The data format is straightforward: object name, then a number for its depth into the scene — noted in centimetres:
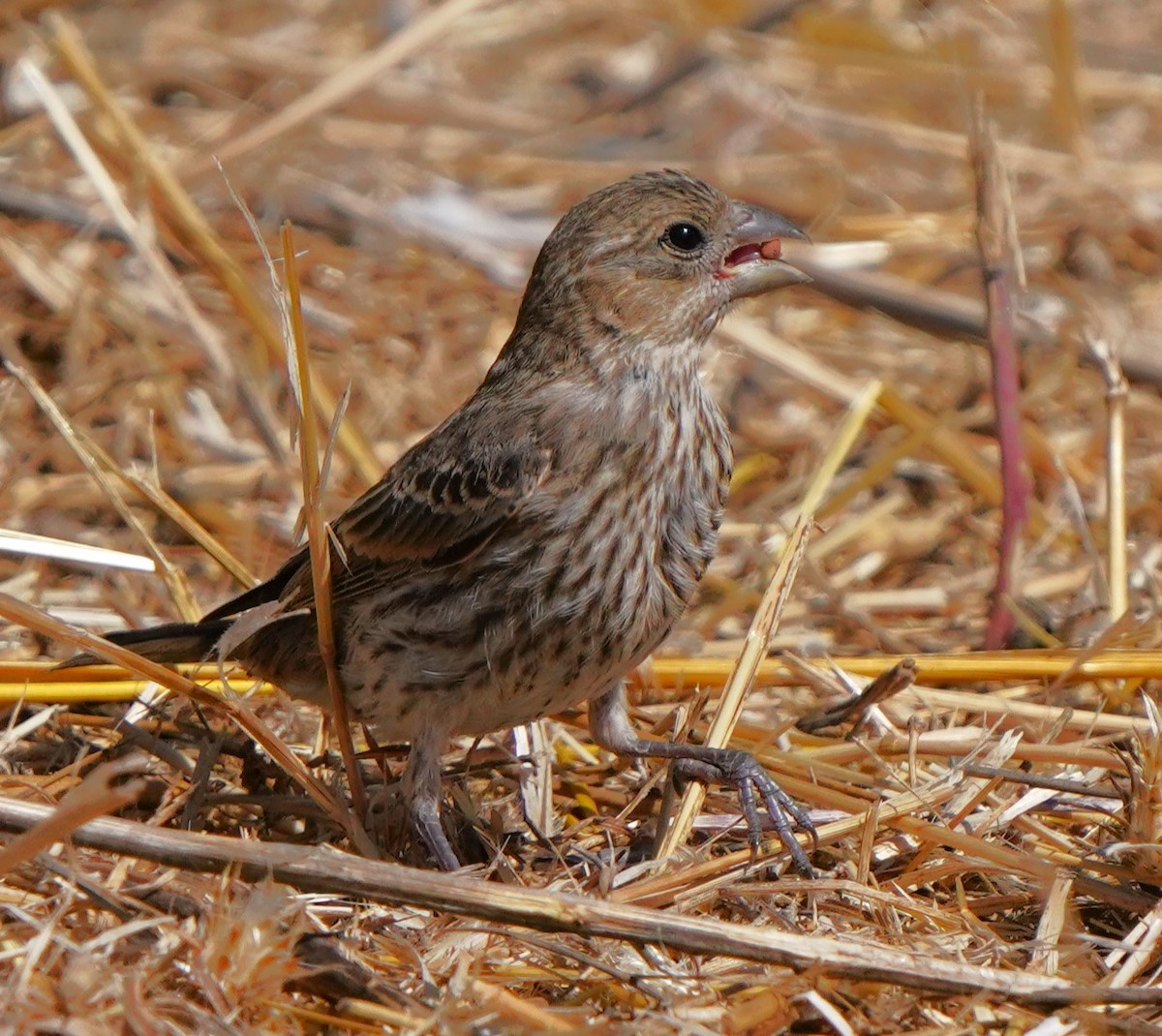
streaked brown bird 724
